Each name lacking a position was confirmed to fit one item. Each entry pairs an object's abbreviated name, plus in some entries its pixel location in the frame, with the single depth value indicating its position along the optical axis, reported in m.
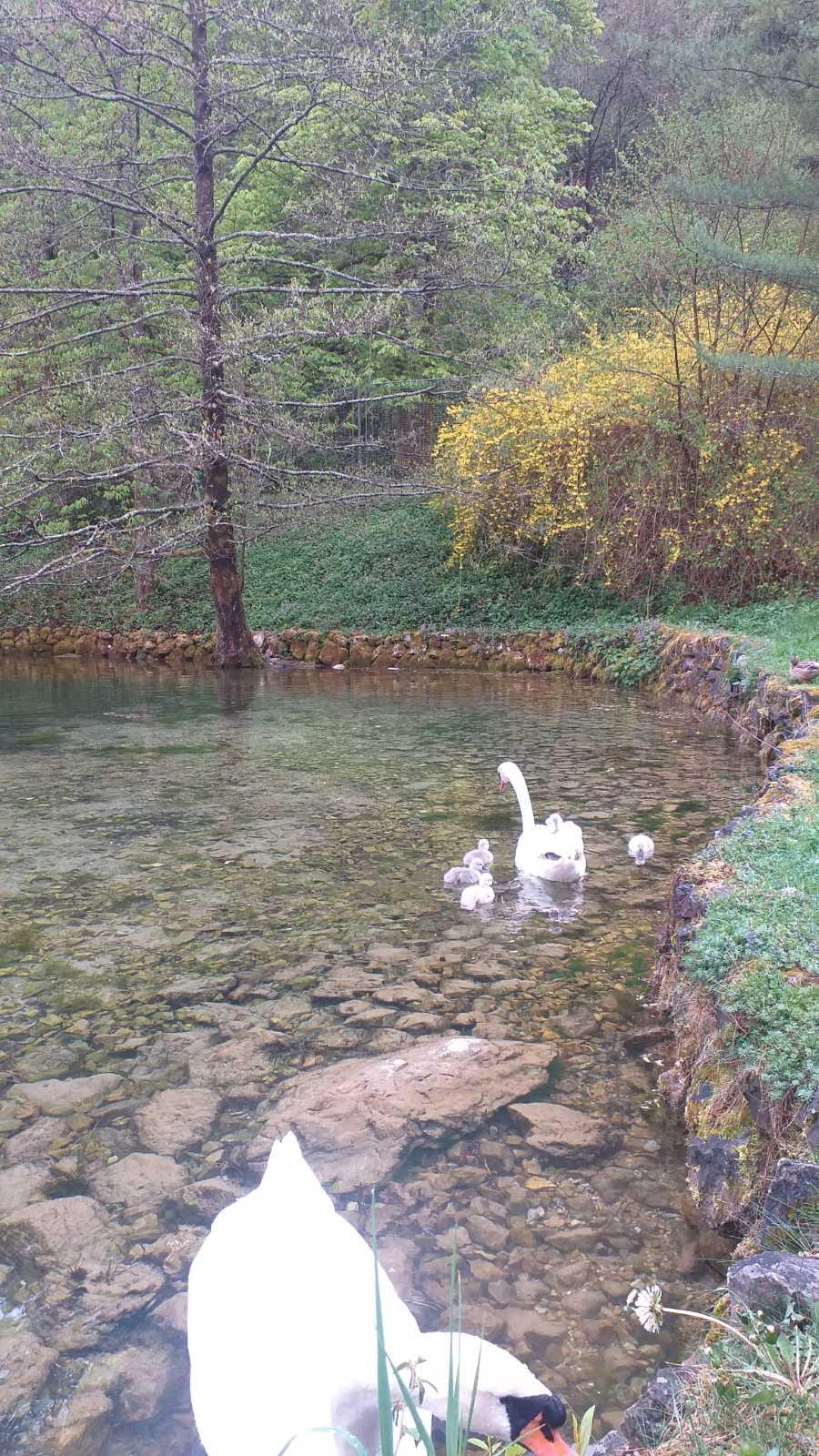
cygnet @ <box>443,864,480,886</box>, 5.18
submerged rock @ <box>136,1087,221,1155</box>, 3.06
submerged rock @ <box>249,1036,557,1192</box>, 3.01
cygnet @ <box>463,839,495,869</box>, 5.23
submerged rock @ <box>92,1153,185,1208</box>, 2.81
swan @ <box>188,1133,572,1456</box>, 1.55
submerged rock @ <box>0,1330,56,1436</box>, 2.12
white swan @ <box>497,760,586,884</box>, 5.19
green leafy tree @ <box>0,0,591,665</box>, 11.98
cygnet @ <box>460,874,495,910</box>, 4.96
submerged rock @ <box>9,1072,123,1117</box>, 3.24
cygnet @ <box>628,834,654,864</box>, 5.54
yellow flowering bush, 14.60
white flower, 2.31
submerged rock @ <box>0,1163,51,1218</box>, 2.77
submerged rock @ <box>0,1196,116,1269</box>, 2.58
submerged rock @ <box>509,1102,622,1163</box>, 2.98
